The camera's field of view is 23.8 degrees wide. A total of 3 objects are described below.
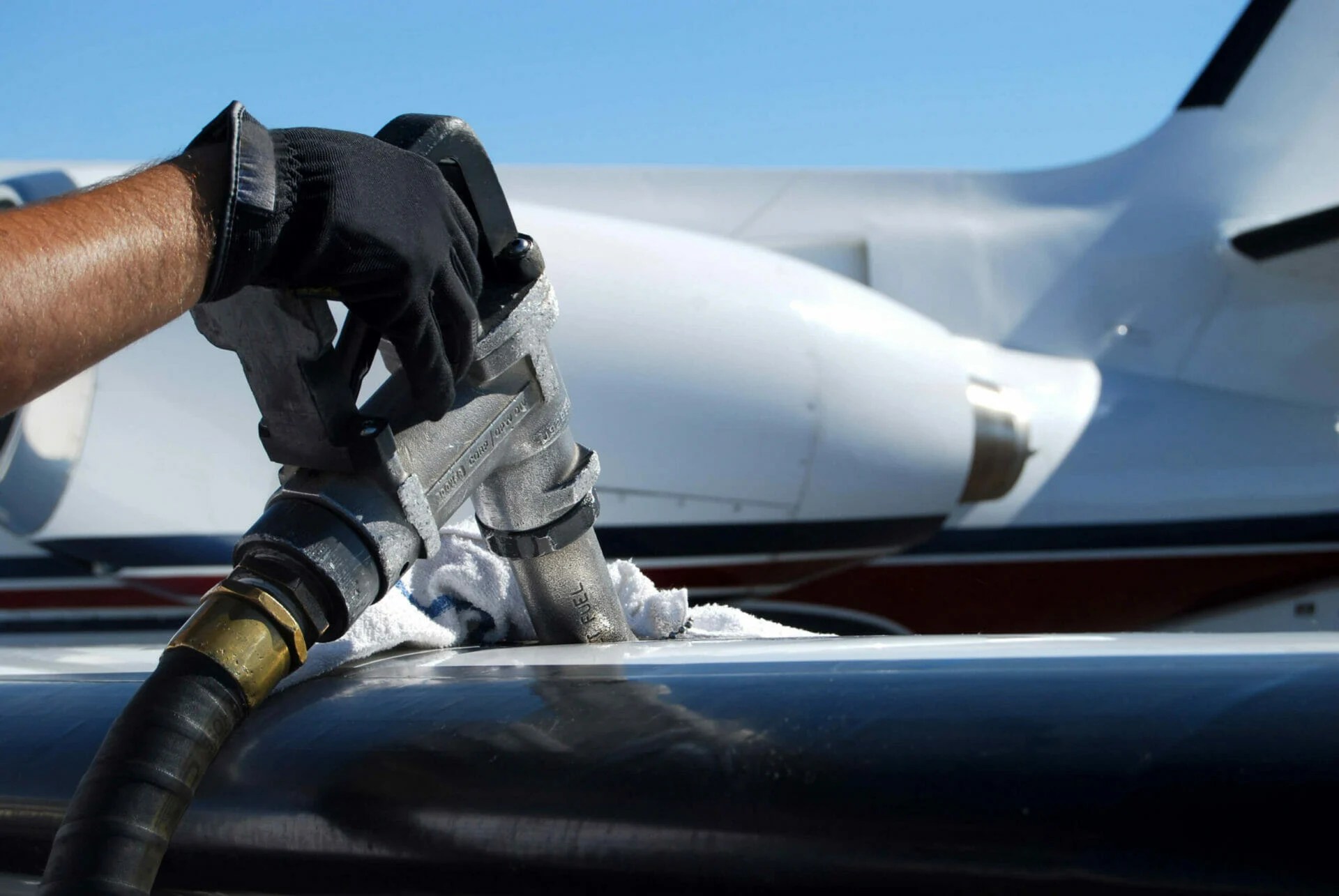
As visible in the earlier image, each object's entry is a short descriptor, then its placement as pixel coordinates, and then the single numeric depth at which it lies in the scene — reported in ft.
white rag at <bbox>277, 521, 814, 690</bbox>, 6.12
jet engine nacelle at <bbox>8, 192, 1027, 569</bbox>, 13.05
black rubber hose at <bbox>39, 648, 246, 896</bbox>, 4.89
